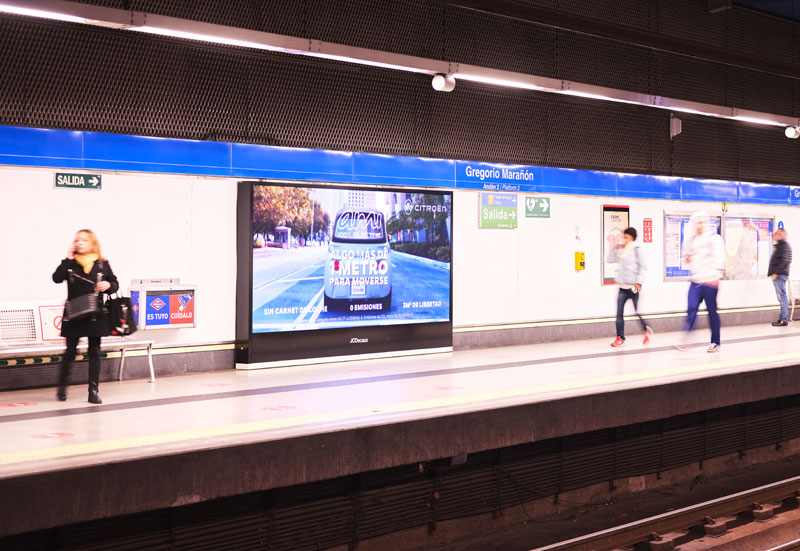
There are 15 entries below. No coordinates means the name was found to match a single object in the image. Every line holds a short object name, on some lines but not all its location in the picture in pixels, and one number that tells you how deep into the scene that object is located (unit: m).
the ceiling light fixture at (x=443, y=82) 8.97
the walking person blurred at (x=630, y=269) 10.75
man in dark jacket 13.76
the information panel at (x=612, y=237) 12.66
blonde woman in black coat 6.89
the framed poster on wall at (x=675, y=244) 13.61
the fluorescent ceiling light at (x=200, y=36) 6.89
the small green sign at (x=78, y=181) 7.88
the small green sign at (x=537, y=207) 11.66
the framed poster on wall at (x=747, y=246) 14.68
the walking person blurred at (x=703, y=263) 9.79
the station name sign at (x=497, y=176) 11.01
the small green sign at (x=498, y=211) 11.18
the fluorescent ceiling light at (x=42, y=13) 6.04
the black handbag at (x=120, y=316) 7.11
